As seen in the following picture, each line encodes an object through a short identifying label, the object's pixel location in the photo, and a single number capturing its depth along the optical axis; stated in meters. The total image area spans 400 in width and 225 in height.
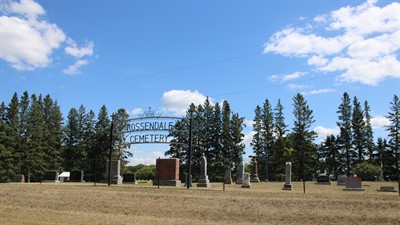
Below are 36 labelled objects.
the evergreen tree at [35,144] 53.16
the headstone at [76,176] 41.77
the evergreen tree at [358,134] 66.19
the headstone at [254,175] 45.78
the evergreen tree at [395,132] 63.81
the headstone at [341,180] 37.43
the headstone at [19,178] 37.84
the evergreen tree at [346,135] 66.81
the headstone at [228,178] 40.56
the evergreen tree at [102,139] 62.00
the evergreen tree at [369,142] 66.31
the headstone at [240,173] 40.10
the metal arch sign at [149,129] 30.69
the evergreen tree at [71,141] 65.12
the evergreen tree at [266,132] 69.00
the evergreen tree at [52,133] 57.97
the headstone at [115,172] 31.97
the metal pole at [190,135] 26.77
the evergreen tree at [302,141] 65.88
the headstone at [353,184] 26.87
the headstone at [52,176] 40.23
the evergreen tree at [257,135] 69.44
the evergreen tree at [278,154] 66.25
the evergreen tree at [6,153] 46.31
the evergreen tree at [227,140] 64.94
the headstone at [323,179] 39.14
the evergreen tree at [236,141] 65.44
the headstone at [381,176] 47.03
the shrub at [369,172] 47.75
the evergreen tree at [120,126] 61.01
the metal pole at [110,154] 28.69
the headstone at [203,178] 28.08
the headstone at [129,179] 36.32
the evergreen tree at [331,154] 69.06
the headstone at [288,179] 27.92
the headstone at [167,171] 31.27
